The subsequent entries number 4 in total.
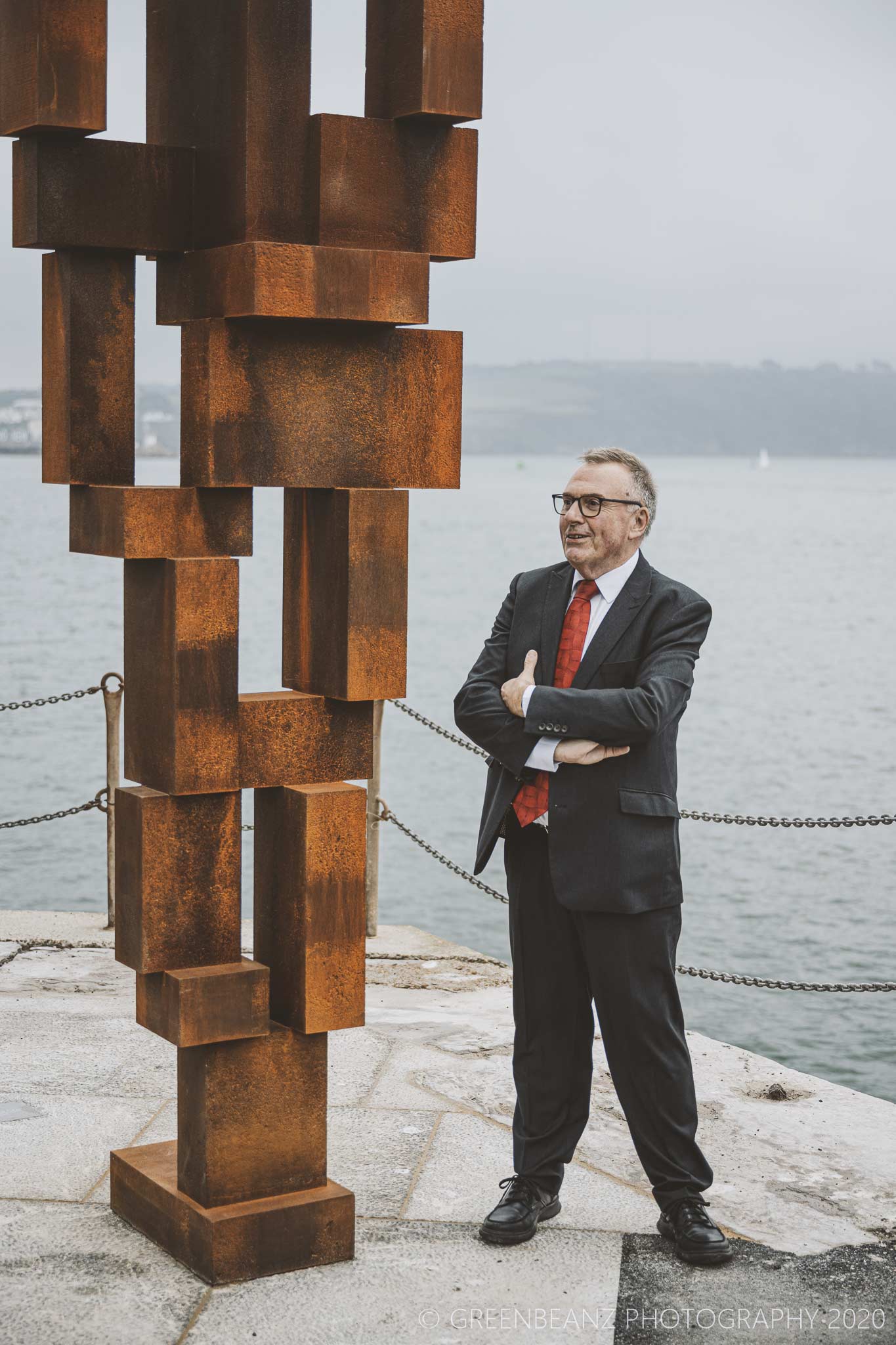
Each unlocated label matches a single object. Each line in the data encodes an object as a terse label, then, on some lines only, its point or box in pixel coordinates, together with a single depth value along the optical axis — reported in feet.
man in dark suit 13.00
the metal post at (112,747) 23.62
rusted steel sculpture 12.05
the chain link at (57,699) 22.91
